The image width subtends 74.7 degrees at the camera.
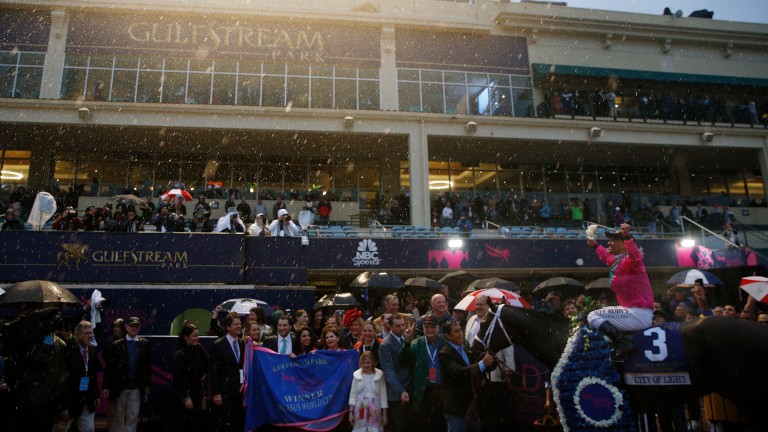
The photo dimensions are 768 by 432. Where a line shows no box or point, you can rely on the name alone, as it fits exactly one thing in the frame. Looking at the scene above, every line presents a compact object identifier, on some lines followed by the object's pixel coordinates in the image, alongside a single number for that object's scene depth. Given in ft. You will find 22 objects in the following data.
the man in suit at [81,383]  22.09
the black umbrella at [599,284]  51.28
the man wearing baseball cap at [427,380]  20.92
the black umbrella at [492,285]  41.88
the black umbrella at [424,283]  48.04
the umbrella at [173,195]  57.57
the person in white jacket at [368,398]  20.89
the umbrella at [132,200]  61.86
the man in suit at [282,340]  26.30
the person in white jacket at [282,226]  53.62
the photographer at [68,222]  51.03
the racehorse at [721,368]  16.42
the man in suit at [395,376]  21.09
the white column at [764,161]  83.15
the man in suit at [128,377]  26.48
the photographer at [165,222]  54.03
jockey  18.07
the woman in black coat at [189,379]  24.31
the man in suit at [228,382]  23.90
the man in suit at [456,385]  19.68
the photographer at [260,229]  52.75
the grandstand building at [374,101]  71.67
